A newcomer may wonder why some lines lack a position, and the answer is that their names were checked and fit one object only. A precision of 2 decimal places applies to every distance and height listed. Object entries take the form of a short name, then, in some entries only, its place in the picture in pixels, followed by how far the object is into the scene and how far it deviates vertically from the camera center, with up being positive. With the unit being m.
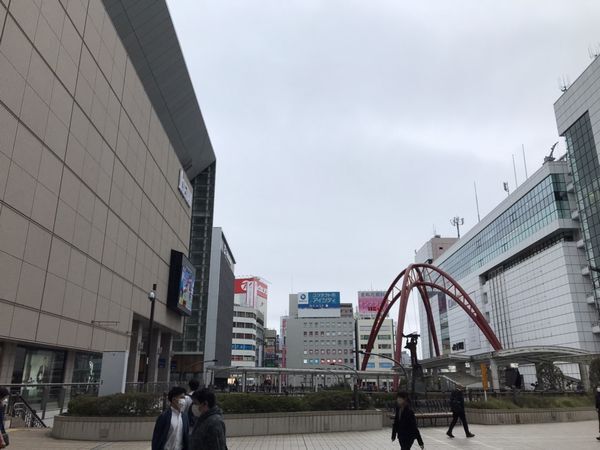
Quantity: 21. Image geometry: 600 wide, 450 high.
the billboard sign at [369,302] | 152.62 +21.89
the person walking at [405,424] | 9.69 -1.14
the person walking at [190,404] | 7.16 -0.56
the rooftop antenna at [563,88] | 70.26 +41.78
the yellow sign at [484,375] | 34.14 -0.46
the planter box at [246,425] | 15.16 -1.95
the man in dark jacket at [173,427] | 6.02 -0.76
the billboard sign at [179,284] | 43.84 +8.07
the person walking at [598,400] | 15.44 -1.02
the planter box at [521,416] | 21.36 -2.16
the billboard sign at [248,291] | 133.15 +22.08
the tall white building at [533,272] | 59.53 +14.81
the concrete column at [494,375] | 34.88 -0.44
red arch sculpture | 56.69 +8.73
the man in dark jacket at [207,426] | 4.93 -0.60
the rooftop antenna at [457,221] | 139.00 +43.91
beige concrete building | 19.75 +10.04
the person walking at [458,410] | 16.16 -1.42
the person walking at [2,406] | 8.70 -0.71
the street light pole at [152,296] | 21.92 +3.36
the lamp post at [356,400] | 19.03 -1.28
